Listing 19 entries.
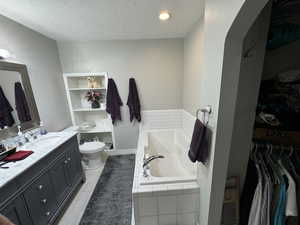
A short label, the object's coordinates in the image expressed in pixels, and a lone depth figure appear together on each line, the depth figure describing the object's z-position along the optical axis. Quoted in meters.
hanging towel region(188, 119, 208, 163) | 0.99
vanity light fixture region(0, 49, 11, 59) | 1.46
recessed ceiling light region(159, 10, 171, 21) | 1.58
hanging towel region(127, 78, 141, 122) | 2.62
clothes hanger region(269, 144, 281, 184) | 0.97
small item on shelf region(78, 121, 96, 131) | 2.69
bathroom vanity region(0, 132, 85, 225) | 1.02
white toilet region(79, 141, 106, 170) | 2.32
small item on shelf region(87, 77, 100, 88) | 2.62
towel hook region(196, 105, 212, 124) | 0.94
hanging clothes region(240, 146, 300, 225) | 0.94
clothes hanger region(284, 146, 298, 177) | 0.99
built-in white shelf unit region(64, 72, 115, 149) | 2.56
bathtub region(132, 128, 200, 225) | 1.25
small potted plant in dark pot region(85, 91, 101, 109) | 2.66
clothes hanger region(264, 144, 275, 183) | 1.00
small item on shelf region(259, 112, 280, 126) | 1.02
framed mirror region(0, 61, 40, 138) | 1.54
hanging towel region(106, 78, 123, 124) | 2.59
